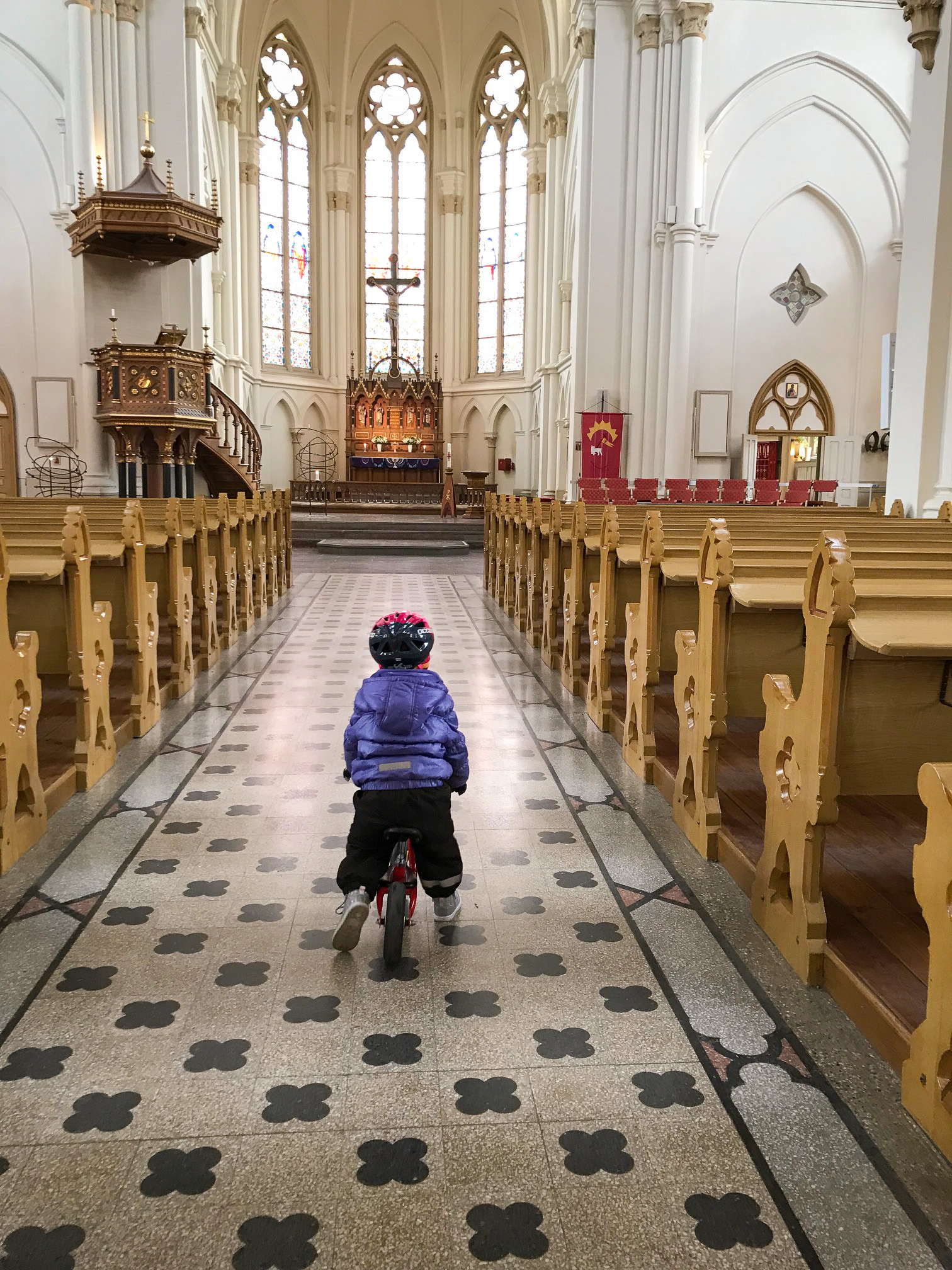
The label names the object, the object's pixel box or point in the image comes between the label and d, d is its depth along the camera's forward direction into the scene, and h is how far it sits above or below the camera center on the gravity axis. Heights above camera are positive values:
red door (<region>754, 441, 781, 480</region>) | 18.17 +0.77
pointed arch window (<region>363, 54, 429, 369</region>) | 25.59 +7.70
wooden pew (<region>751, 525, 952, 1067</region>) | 2.47 -0.70
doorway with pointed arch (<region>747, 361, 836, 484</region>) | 17.97 +1.49
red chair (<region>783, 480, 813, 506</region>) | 16.22 +0.11
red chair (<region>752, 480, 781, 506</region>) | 16.62 +0.15
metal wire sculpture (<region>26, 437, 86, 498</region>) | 14.25 +0.37
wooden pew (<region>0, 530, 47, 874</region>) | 3.23 -0.85
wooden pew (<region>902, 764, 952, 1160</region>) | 1.89 -0.89
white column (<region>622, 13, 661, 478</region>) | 16.44 +4.57
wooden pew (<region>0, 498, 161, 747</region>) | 4.93 -0.58
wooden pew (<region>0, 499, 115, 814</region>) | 4.04 -0.60
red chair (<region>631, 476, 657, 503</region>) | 16.20 +0.18
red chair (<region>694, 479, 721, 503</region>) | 16.44 +0.15
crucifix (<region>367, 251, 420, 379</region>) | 24.78 +5.16
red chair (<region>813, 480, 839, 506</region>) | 16.70 +0.26
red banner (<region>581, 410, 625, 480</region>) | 16.89 +0.94
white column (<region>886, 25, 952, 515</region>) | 7.88 +1.61
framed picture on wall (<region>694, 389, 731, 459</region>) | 17.44 +1.37
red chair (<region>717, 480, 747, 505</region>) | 16.89 +0.17
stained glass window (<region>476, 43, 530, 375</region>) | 24.48 +7.24
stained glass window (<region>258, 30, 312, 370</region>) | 23.66 +7.18
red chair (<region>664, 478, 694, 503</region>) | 16.16 +0.15
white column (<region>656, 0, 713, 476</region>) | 16.11 +4.50
